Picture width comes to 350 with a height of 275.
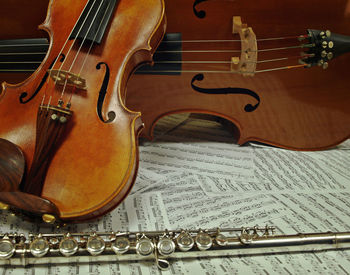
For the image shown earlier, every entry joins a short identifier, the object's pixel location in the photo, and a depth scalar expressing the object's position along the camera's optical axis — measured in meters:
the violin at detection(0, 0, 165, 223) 0.62
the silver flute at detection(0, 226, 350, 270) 0.60
